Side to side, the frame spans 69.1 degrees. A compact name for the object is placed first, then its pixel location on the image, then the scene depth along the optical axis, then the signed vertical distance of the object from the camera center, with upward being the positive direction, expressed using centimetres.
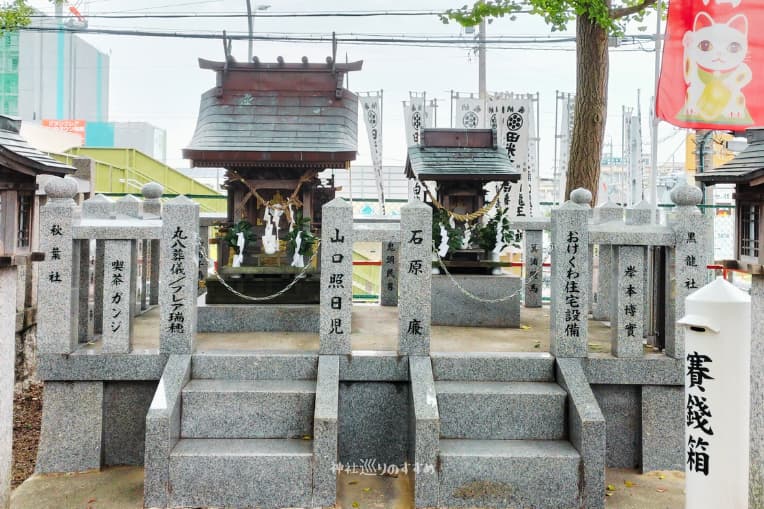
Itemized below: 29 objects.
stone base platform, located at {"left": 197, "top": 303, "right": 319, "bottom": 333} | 795 -84
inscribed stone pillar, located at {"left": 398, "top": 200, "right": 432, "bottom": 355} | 634 -18
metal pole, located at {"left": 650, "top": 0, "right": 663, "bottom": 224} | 657 +149
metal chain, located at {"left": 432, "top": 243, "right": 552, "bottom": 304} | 1016 -23
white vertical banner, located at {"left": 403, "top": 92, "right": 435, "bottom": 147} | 1491 +392
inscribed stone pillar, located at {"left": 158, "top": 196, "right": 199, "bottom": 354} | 632 -18
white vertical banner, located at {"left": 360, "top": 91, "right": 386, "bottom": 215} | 1526 +386
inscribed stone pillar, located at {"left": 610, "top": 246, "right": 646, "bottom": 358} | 632 -42
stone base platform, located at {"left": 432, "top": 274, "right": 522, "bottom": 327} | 877 -67
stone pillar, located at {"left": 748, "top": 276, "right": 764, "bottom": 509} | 452 -108
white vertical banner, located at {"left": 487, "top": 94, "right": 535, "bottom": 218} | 1389 +337
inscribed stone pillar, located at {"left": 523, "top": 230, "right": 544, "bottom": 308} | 1028 -7
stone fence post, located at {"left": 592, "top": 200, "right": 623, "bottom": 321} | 942 -13
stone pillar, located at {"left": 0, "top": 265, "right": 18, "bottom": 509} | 471 -96
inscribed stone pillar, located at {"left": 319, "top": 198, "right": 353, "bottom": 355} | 637 -4
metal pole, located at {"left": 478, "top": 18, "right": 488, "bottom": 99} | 1775 +620
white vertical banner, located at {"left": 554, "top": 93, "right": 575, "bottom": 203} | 1481 +358
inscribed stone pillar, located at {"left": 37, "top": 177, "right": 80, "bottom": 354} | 620 -20
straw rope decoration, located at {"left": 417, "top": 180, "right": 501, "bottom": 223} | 927 +84
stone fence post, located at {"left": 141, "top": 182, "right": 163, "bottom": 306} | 930 +69
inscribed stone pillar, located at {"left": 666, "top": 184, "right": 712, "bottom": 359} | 623 +14
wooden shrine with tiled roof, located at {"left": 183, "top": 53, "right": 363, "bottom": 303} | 837 +167
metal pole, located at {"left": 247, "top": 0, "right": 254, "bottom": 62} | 1717 +769
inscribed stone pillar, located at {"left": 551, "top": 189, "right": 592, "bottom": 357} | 632 -19
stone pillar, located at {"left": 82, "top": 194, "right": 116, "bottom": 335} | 686 -21
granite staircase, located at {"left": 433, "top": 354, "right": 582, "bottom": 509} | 551 -187
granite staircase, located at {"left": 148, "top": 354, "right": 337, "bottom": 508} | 548 -187
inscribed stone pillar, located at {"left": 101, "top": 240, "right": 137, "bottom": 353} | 626 -43
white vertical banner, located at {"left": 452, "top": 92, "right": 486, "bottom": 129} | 1458 +396
